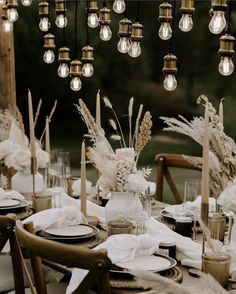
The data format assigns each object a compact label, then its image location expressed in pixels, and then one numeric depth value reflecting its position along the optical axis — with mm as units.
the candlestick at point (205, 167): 1719
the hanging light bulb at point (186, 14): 2330
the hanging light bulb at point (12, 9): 3229
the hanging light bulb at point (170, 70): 2416
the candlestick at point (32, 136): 2734
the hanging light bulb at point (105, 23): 2789
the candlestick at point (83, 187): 2327
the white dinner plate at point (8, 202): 2749
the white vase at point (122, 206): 2359
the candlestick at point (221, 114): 2371
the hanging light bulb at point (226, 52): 2082
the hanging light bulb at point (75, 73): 2947
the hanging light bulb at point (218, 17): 2074
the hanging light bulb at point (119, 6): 2768
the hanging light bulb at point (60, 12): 2973
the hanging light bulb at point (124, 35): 2662
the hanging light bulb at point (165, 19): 2434
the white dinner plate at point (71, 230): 2191
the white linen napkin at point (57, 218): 2260
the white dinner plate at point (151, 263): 1777
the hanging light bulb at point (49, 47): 3064
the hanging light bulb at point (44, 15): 3053
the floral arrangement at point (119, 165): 2316
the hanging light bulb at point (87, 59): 2900
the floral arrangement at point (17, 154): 3094
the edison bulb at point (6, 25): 3561
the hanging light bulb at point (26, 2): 3142
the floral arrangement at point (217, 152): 1994
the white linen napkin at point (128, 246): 1818
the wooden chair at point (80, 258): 1474
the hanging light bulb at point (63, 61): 2957
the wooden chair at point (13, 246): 1990
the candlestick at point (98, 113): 2750
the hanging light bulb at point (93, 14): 2869
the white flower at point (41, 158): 3080
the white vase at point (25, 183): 3127
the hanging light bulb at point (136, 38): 2654
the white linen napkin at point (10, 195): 2871
